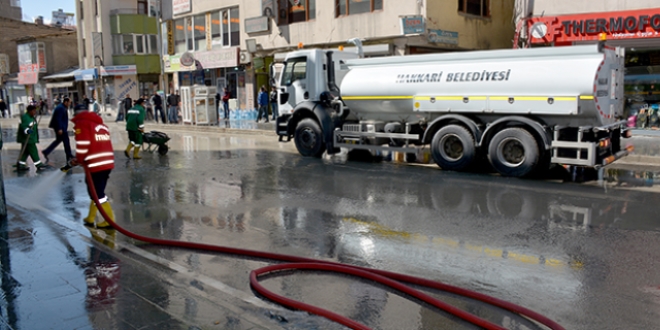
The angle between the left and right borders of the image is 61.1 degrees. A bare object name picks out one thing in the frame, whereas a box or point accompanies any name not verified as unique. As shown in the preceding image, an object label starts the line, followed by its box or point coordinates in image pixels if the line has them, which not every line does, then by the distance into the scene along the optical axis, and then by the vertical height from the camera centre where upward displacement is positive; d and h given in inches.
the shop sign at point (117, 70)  1718.8 +102.6
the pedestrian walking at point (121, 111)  1231.6 -17.3
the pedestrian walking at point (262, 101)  1058.7 +0.6
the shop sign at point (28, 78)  2052.2 +101.1
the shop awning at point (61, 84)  1932.6 +70.7
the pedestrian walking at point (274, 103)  988.6 -3.3
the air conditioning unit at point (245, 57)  1160.8 +92.3
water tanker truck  412.2 -6.4
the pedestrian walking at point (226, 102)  1170.9 -0.1
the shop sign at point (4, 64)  2210.9 +165.2
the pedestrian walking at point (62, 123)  548.1 -18.1
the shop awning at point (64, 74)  1918.1 +104.3
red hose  172.4 -66.8
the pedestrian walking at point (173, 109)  1159.6 -13.0
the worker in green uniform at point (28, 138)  535.8 -31.4
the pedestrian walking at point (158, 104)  1194.0 -3.3
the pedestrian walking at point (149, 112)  1295.3 -20.6
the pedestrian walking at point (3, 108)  1765.5 -8.9
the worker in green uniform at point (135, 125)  599.8 -23.3
